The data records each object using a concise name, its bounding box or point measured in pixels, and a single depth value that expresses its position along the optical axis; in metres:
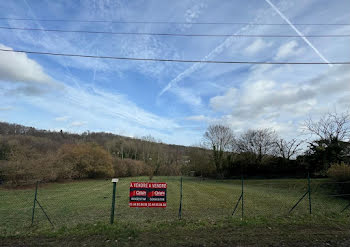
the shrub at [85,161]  33.47
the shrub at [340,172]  13.94
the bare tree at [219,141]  39.08
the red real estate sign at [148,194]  7.08
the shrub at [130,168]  47.97
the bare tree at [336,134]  23.33
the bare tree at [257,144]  36.62
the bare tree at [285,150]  33.94
